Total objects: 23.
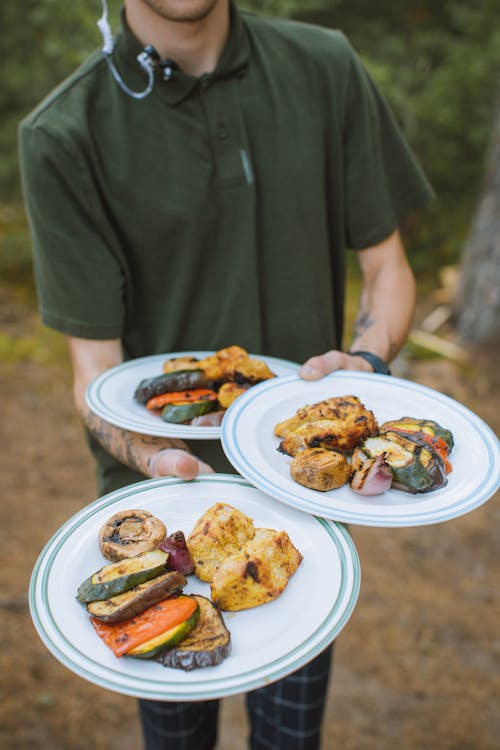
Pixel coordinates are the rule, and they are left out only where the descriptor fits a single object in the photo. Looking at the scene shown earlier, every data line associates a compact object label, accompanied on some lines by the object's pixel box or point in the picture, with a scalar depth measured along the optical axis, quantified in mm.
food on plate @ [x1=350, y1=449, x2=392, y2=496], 803
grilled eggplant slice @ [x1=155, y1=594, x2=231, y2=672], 676
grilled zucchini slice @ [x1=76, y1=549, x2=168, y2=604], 722
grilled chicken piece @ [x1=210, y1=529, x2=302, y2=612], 736
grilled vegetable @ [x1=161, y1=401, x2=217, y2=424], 918
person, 1045
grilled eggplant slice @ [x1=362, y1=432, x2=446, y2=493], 797
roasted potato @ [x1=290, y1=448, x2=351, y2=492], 805
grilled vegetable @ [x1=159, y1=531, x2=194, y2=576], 759
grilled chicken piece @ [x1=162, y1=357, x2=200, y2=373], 1013
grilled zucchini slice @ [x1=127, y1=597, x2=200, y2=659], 678
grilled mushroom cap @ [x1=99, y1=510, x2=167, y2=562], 758
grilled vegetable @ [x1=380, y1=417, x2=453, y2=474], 840
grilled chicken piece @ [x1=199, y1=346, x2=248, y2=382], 993
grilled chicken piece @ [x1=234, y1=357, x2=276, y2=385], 988
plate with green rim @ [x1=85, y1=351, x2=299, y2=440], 891
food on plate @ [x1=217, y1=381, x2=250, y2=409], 962
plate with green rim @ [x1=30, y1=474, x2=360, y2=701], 663
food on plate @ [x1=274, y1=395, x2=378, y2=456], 866
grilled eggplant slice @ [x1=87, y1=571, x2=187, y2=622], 705
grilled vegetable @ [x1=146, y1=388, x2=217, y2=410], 943
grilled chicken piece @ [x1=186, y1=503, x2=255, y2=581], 769
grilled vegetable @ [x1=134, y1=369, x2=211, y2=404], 960
